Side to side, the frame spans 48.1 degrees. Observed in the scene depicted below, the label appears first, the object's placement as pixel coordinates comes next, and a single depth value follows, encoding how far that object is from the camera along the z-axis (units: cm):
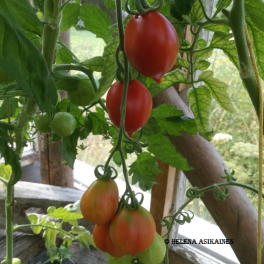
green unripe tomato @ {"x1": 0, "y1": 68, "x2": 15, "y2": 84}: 40
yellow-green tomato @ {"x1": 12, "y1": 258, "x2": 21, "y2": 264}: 68
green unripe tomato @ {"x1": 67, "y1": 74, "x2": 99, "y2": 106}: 48
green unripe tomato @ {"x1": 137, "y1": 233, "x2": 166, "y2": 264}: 42
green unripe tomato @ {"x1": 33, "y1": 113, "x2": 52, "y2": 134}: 54
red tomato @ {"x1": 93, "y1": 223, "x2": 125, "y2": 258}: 40
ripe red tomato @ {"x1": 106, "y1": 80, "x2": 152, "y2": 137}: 32
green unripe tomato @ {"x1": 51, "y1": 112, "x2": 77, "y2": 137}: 48
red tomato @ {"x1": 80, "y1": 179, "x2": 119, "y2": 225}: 37
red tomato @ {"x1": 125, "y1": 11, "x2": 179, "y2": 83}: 25
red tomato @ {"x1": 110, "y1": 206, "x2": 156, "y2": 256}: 36
